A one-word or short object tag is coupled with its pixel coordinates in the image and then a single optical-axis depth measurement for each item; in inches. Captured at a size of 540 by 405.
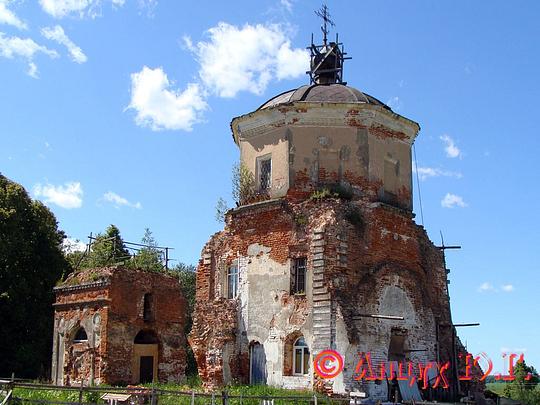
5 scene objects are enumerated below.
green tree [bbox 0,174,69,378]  1191.6
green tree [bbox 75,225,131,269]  1108.4
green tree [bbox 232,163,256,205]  812.6
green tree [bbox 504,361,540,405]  1198.5
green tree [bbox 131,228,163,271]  1124.1
